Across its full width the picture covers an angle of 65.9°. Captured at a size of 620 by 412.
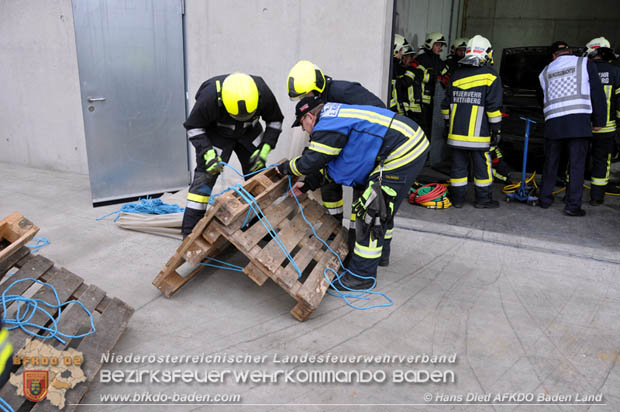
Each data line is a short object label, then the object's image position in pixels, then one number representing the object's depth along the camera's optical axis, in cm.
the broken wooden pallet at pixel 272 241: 321
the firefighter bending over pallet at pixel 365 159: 339
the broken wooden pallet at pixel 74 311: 251
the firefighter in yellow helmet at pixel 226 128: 364
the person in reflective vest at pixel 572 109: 520
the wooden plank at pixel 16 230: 279
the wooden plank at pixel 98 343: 239
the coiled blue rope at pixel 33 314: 253
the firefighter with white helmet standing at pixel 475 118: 535
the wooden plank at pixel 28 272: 272
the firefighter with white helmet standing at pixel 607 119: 555
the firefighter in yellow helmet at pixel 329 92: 362
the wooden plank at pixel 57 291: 262
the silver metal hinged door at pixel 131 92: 530
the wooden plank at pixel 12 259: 277
